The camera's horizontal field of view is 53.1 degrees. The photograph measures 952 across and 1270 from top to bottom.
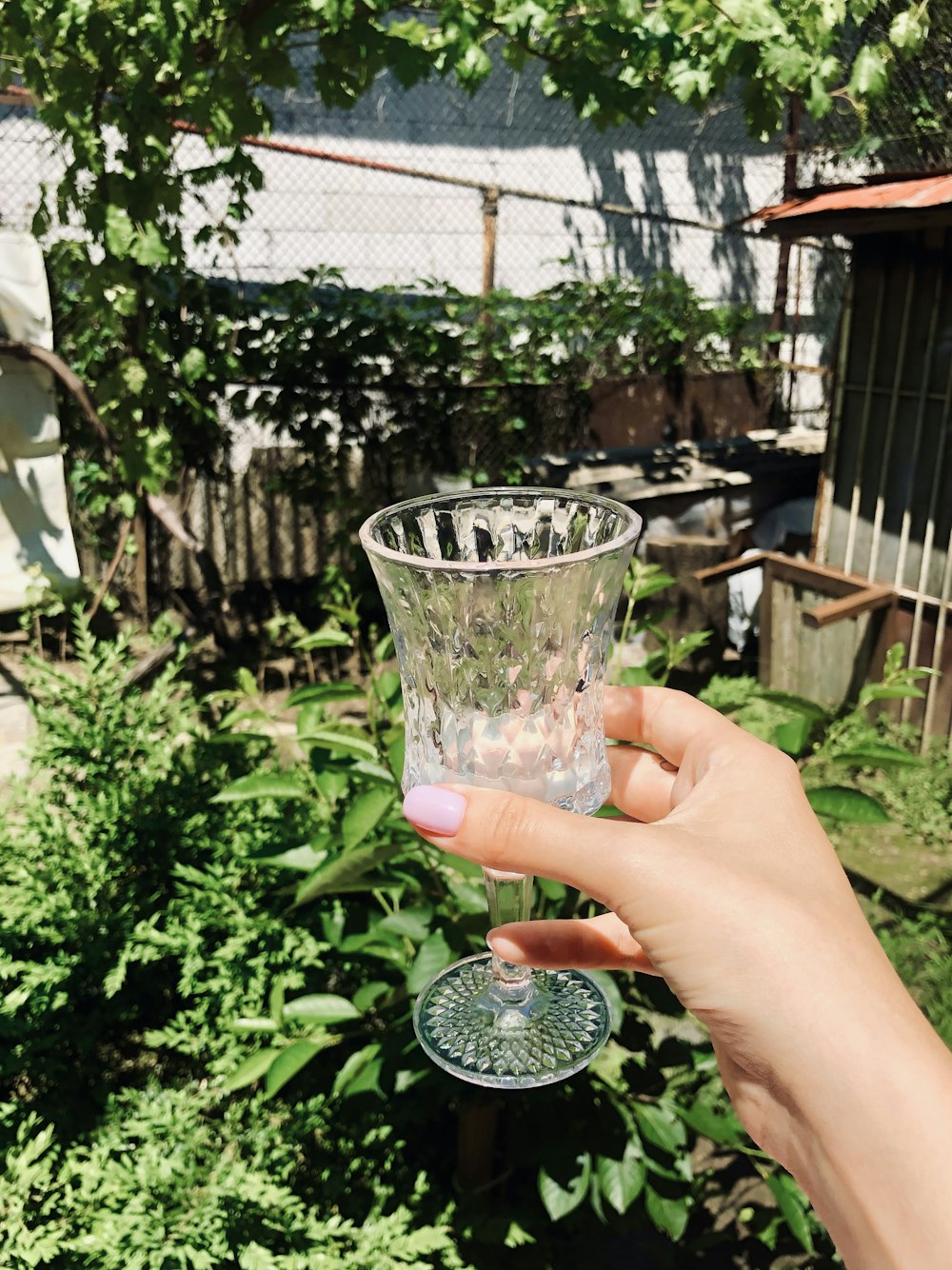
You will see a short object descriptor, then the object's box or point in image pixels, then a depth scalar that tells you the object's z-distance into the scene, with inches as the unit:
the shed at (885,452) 169.0
